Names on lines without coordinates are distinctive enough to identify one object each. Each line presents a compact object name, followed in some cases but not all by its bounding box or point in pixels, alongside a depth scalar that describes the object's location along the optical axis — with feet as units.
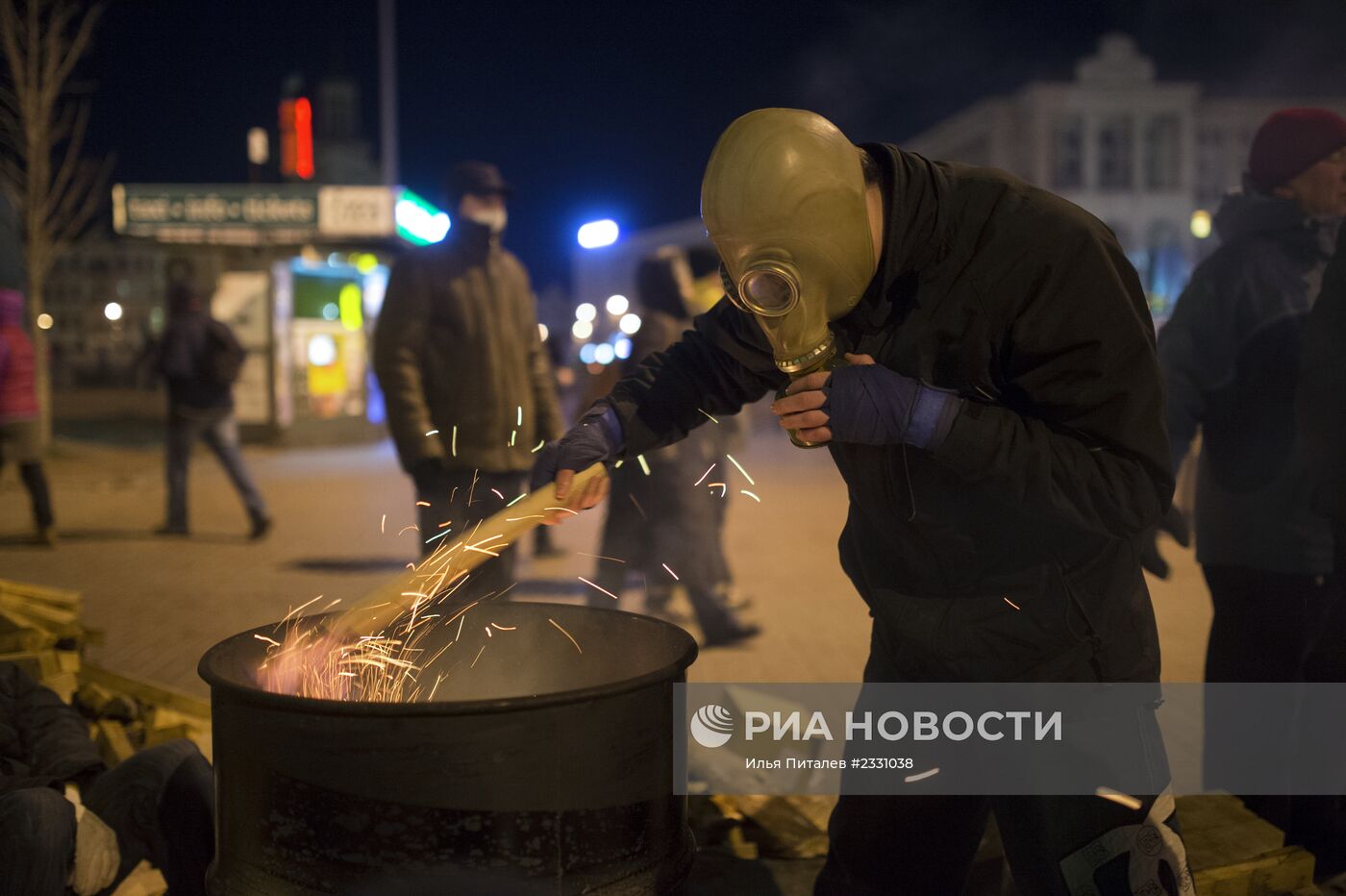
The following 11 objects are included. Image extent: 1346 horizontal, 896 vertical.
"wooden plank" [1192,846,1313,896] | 9.43
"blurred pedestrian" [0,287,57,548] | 28.19
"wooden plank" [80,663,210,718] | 13.83
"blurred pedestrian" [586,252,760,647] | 20.65
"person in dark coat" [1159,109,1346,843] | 11.99
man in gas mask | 6.66
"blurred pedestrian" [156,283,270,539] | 31.89
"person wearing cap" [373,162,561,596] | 15.64
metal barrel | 6.68
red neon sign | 92.43
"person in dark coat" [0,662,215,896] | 8.86
